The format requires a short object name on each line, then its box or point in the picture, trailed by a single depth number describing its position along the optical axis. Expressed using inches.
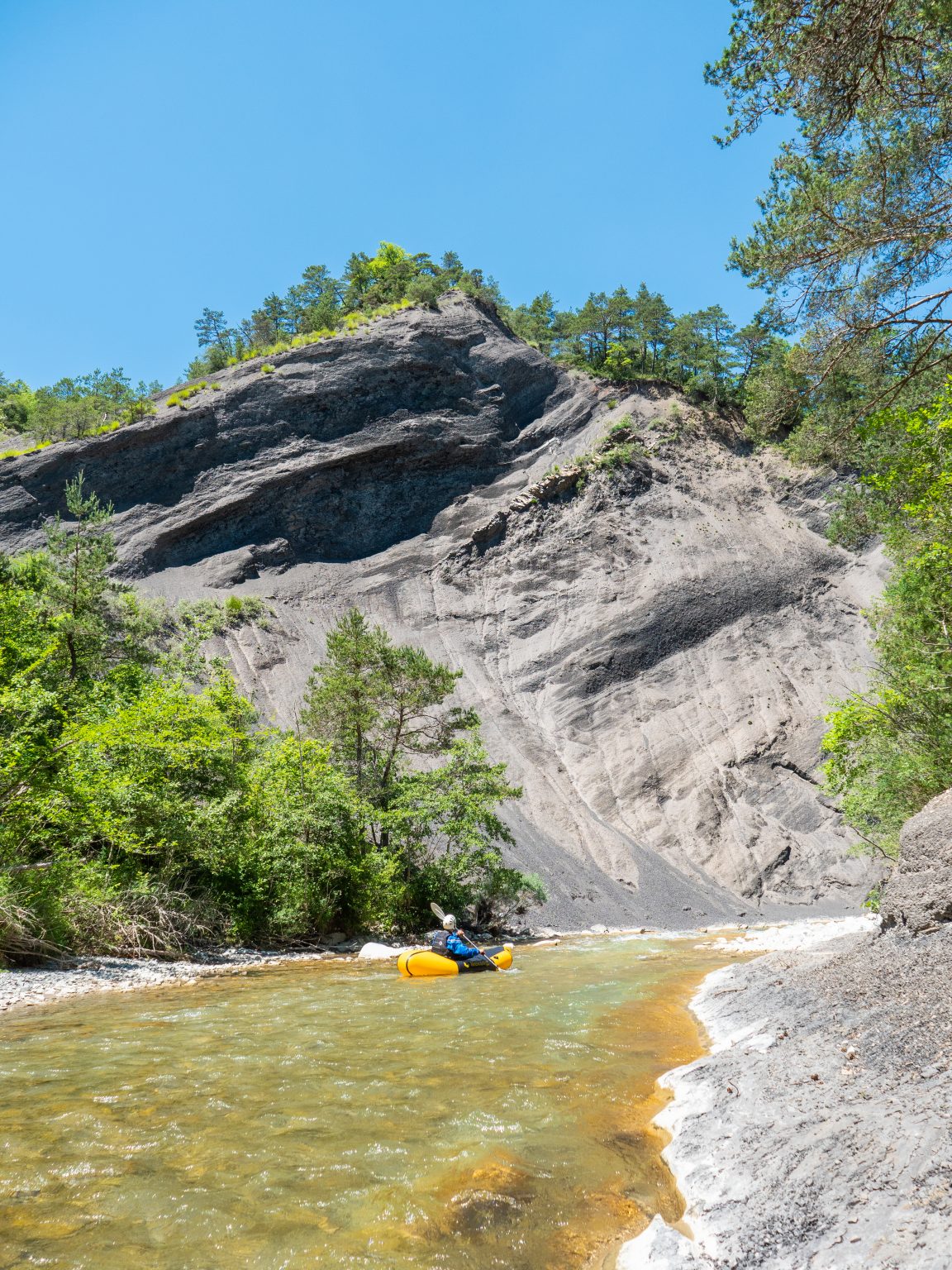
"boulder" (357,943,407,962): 642.2
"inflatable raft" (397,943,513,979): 541.0
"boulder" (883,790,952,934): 287.1
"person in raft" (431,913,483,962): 563.2
